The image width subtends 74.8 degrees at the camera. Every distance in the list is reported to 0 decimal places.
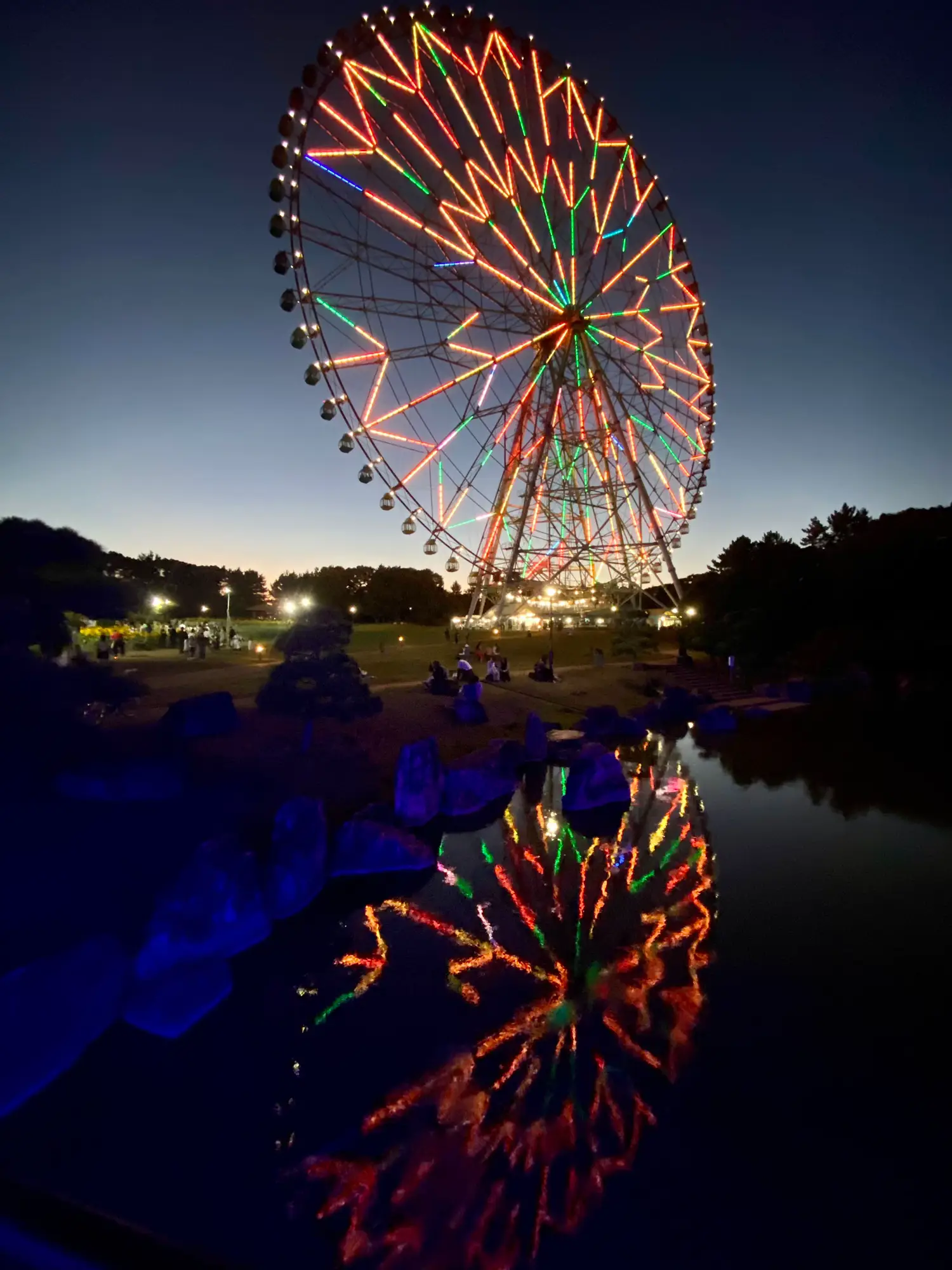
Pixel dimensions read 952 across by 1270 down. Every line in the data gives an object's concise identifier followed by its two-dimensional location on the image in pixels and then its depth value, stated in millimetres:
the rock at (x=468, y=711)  14984
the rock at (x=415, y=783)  9836
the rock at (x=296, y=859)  6949
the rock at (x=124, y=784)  7637
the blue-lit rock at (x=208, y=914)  5656
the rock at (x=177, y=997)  5023
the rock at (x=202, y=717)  9880
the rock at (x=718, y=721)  18125
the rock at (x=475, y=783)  10594
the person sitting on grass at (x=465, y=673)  18812
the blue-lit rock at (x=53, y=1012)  4355
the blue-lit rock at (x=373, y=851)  8086
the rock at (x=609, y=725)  16609
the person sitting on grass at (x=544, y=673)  21844
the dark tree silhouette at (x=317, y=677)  12133
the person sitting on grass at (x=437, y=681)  17016
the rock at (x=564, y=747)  14320
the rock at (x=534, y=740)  14000
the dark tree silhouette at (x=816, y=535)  38616
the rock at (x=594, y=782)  11031
